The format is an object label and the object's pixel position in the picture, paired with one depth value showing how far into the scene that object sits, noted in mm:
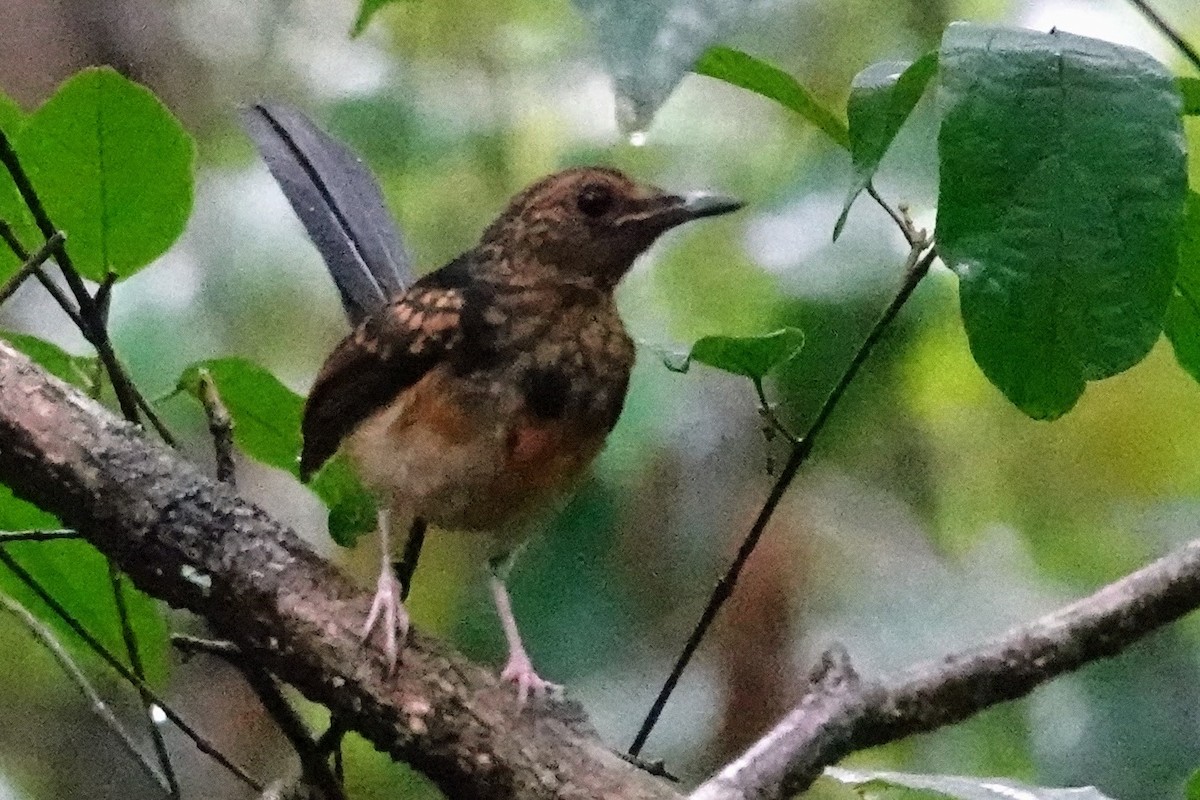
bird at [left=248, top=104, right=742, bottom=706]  3932
